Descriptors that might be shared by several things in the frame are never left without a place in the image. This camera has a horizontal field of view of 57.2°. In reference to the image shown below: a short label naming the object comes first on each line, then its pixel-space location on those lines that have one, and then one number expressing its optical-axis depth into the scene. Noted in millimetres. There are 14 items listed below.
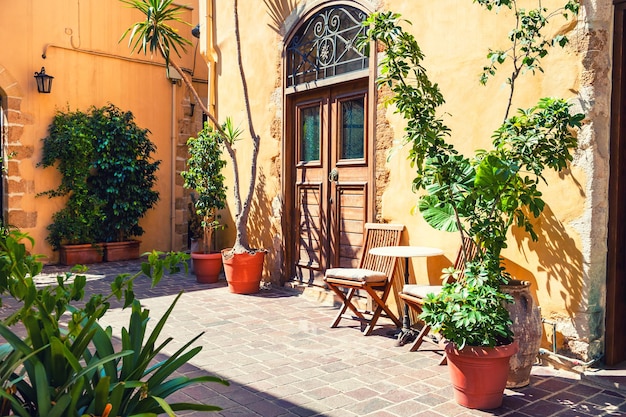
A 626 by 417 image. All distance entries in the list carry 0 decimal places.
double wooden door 5609
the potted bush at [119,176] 8820
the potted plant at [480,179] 3109
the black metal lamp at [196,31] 9089
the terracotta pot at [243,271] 6336
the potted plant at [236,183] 6352
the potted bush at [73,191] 8484
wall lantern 8344
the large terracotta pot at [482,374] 3066
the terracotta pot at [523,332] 3377
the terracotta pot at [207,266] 7070
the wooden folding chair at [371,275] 4578
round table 4270
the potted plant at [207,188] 7070
